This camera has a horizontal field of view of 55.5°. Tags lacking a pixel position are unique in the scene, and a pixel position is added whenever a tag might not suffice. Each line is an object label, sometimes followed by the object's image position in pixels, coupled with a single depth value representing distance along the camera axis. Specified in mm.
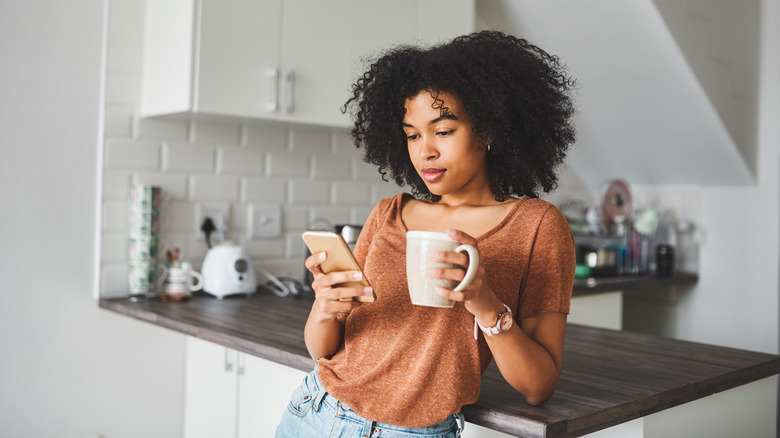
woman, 1135
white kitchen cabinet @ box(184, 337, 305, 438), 1824
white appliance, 2443
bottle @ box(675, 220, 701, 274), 3473
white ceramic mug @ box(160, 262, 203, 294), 2326
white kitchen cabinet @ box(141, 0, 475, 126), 2191
